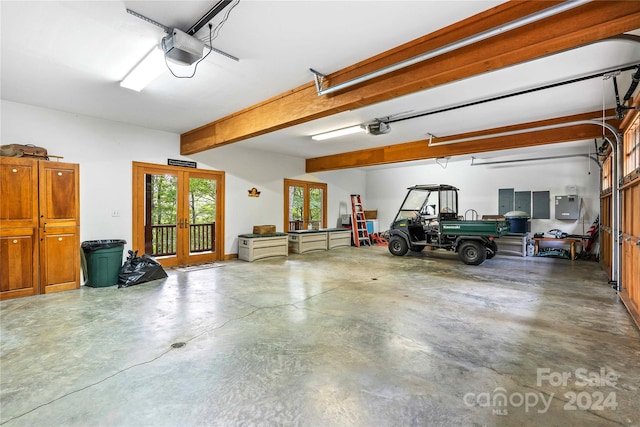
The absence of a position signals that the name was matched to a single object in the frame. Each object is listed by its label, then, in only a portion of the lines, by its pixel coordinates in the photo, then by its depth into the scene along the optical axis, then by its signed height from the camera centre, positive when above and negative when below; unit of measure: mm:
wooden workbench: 7250 -824
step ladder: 10129 -434
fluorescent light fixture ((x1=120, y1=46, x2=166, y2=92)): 2955 +1583
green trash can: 4656 -789
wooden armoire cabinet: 4008 -177
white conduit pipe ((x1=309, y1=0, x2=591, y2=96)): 2002 +1397
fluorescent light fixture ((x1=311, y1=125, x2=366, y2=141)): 5492 +1577
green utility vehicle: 6477 -505
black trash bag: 4780 -974
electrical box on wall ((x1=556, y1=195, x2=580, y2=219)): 7703 +72
